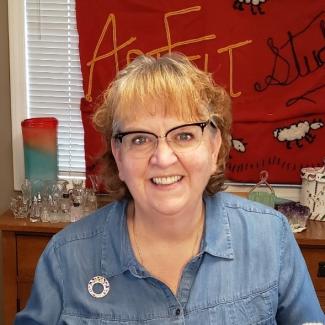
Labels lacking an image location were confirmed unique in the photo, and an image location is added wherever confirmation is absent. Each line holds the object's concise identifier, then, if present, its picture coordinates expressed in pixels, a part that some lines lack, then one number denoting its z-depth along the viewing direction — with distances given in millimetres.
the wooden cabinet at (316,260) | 2023
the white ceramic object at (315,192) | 2173
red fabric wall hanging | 2242
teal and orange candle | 2246
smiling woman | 1139
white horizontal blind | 2385
